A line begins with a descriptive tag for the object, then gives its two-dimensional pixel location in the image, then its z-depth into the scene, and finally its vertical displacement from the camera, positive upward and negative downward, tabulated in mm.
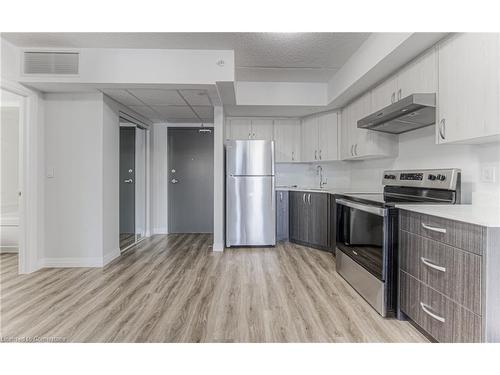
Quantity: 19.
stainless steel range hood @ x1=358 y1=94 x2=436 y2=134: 2111 +571
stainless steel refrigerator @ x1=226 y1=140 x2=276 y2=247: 4176 -135
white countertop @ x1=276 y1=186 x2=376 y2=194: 3869 -99
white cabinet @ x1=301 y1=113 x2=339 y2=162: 4285 +697
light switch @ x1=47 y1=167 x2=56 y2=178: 3346 +130
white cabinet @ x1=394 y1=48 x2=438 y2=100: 2160 +874
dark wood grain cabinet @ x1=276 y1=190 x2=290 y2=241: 4637 -534
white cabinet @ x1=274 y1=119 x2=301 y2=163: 4801 +711
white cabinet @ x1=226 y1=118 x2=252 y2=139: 4773 +871
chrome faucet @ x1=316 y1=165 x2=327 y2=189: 4789 +132
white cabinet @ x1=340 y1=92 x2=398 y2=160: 3189 +529
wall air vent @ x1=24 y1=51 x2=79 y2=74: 2955 +1228
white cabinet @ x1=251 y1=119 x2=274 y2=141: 4789 +889
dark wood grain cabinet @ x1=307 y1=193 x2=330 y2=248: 3942 -515
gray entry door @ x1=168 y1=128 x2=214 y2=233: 5367 +67
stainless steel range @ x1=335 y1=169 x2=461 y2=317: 2080 -373
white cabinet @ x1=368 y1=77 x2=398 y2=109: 2756 +905
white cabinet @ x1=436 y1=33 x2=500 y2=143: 1628 +588
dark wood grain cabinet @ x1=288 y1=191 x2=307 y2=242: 4301 -515
